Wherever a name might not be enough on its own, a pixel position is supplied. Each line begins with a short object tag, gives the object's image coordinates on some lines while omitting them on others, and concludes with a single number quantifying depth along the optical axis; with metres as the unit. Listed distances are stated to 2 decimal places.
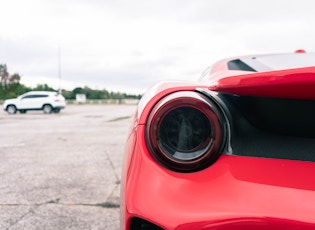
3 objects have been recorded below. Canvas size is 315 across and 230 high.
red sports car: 0.83
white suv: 20.53
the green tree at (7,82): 52.47
